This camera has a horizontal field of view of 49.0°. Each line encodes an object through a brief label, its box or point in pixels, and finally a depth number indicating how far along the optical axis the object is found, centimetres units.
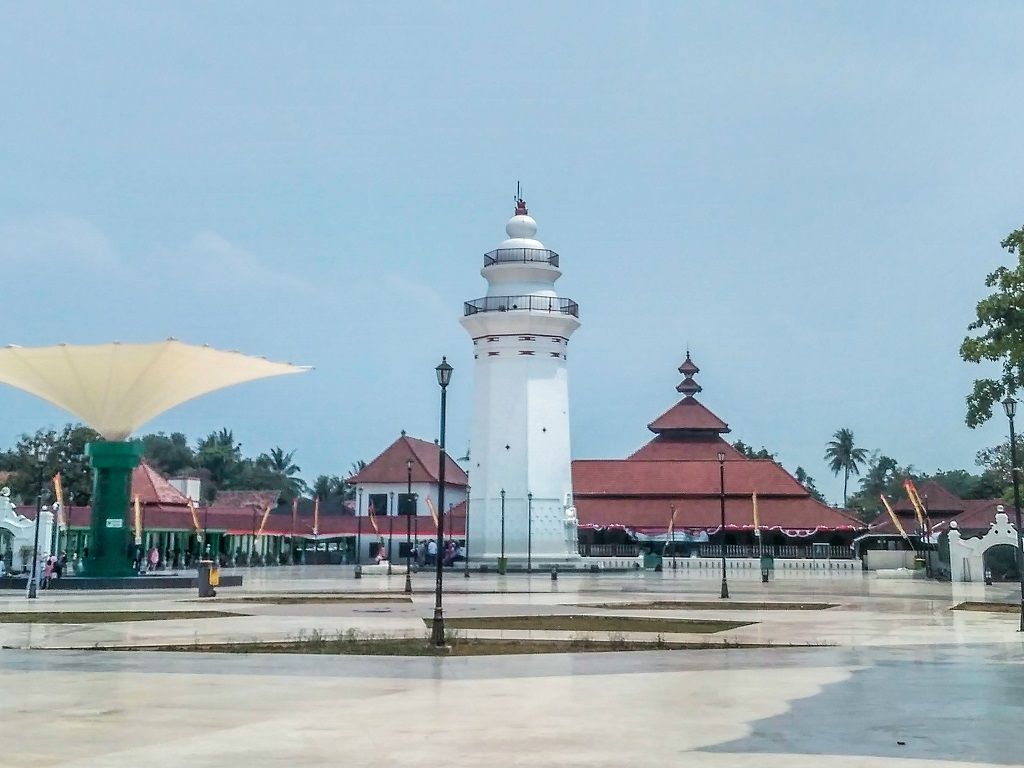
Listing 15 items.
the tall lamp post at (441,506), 1798
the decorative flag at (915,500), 6450
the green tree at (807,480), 13736
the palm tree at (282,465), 13925
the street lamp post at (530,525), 6278
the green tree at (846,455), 13962
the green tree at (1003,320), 2127
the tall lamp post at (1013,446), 2340
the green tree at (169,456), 13332
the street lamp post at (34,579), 3294
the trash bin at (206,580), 3350
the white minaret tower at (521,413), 6406
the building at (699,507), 7038
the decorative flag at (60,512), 5440
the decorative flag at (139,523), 5917
